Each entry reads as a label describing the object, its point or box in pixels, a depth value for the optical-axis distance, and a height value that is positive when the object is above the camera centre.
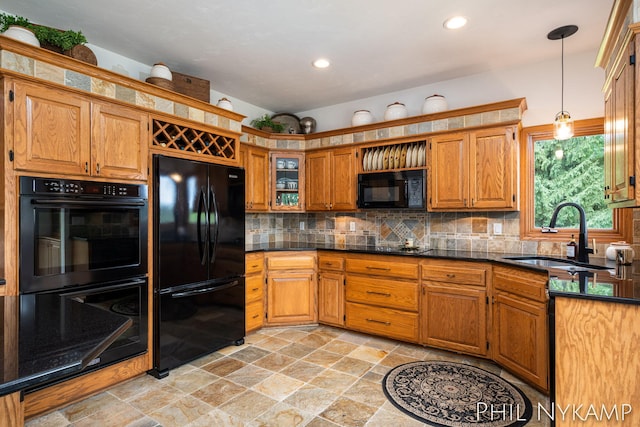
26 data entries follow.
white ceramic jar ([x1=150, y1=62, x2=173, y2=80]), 2.84 +1.22
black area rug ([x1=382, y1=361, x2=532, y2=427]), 2.14 -1.28
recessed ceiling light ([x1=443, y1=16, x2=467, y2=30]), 2.52 +1.45
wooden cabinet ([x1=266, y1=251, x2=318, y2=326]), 3.86 -0.84
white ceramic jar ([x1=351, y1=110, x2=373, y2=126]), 4.01 +1.15
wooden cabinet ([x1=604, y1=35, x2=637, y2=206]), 1.79 +0.48
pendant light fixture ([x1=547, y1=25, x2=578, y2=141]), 2.61 +0.73
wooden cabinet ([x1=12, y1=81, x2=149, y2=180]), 2.09 +0.56
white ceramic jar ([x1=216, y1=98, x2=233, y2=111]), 3.40 +1.12
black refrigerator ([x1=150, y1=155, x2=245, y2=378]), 2.72 -0.39
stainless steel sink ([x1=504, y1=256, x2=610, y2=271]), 2.50 -0.41
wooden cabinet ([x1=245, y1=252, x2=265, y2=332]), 3.63 -0.82
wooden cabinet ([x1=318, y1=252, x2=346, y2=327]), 3.80 -0.83
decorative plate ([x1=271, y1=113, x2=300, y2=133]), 4.57 +1.30
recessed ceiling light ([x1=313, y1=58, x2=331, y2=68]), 3.20 +1.46
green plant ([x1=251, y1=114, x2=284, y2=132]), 4.25 +1.16
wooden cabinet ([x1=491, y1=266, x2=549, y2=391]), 2.43 -0.85
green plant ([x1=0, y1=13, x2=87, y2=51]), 2.15 +1.22
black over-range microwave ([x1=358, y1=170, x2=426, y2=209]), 3.55 +0.27
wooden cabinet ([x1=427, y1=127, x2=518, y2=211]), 3.11 +0.42
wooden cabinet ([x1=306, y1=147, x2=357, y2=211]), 4.00 +0.43
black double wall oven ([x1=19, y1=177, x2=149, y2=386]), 2.11 -0.20
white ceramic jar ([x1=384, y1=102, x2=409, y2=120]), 3.78 +1.15
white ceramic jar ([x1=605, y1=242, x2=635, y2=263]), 2.60 -0.29
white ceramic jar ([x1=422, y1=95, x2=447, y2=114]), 3.50 +1.14
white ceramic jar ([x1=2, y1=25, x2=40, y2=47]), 2.07 +1.13
